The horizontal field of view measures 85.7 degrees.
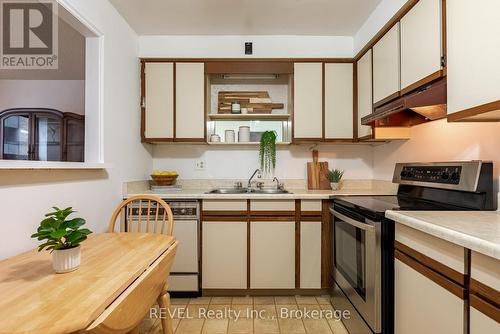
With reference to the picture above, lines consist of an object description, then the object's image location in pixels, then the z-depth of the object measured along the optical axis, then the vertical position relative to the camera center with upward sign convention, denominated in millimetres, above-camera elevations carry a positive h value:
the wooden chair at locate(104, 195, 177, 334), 2402 -437
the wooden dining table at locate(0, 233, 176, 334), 746 -420
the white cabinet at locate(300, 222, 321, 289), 2410 -820
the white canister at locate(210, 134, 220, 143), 2861 +310
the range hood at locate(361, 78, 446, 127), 1447 +376
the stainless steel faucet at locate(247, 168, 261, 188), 2959 -92
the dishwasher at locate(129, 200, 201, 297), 2396 -754
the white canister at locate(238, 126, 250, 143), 2873 +355
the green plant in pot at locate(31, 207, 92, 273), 1050 -283
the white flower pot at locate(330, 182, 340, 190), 2861 -189
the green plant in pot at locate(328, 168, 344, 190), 2852 -114
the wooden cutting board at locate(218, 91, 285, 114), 2932 +713
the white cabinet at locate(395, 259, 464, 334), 1030 -604
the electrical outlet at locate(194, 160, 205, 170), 3031 +24
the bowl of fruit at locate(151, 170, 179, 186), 2712 -101
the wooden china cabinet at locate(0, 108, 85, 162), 4055 +513
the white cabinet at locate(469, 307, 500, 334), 850 -514
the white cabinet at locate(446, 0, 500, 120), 1081 +489
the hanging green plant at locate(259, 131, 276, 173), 2802 +192
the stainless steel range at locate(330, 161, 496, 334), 1445 -344
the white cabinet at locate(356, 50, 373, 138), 2414 +733
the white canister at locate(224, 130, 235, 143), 2885 +335
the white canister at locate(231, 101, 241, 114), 2857 +628
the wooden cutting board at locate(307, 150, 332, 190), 2924 -117
